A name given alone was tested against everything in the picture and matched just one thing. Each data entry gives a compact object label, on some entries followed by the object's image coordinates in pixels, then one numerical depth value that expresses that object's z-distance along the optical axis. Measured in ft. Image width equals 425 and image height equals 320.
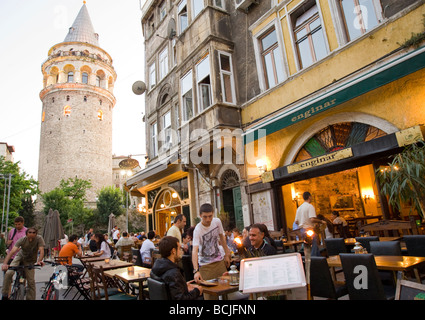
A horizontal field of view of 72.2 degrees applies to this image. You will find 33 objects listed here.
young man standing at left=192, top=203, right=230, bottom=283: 15.11
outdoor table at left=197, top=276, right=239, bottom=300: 10.34
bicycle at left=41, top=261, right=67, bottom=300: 16.60
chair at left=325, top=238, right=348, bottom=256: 18.53
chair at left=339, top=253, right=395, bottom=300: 10.40
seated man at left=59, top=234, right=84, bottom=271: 27.53
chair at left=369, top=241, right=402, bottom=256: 14.83
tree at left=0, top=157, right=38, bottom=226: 89.77
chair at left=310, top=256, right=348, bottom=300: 11.68
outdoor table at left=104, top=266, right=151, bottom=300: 14.45
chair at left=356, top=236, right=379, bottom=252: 17.61
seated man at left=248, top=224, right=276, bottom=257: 12.93
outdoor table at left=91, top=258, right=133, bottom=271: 19.51
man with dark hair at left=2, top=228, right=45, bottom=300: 20.29
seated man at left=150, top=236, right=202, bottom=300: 9.68
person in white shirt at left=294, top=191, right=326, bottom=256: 22.84
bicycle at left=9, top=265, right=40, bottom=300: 19.22
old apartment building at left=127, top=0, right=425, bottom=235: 22.43
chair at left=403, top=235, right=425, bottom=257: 14.69
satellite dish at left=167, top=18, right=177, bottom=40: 47.34
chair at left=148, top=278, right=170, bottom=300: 9.20
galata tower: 146.82
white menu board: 6.95
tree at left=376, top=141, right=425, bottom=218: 16.65
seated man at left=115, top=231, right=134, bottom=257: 37.06
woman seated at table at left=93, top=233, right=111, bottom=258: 31.91
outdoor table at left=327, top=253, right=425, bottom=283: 11.37
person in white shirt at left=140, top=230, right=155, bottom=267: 26.09
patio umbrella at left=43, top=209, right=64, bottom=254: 50.14
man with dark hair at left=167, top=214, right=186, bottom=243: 21.38
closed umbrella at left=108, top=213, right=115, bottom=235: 73.56
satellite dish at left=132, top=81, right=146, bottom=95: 57.06
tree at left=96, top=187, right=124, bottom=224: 137.49
